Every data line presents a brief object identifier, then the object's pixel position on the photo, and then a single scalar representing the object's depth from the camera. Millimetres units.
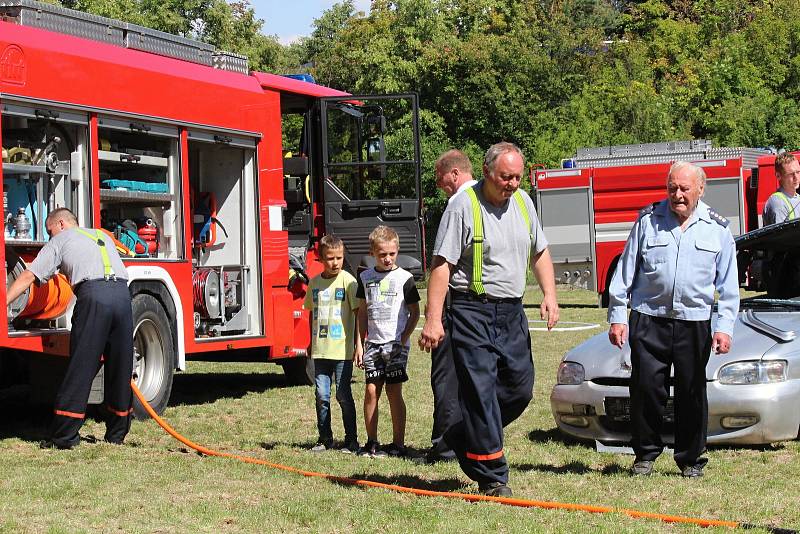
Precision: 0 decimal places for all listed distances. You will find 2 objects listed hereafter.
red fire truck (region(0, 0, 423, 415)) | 9453
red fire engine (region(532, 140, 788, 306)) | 23547
